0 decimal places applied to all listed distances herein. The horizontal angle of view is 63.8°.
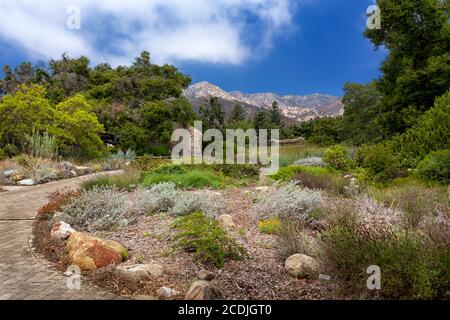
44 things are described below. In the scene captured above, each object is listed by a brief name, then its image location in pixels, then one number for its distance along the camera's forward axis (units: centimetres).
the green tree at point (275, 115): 4747
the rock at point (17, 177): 1125
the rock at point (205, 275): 352
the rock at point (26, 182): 1074
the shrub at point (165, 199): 650
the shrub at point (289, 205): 574
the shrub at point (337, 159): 1271
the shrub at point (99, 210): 549
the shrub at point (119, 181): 871
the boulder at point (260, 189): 814
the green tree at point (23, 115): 1470
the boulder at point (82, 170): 1351
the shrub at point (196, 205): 596
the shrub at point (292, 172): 996
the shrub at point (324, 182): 804
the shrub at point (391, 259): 280
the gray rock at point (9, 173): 1151
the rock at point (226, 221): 549
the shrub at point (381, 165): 985
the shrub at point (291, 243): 410
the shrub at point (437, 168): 814
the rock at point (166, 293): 325
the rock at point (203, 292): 303
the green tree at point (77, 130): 1620
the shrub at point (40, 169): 1130
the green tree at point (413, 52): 1695
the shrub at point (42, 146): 1355
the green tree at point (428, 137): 1062
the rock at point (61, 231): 495
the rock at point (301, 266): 366
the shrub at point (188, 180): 951
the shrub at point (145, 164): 1339
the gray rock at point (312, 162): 1310
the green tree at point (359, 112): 2598
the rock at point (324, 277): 332
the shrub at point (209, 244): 391
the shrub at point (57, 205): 612
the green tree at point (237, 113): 4405
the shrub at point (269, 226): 514
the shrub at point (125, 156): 1814
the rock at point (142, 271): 359
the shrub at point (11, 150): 1539
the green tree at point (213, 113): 3959
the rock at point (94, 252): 400
